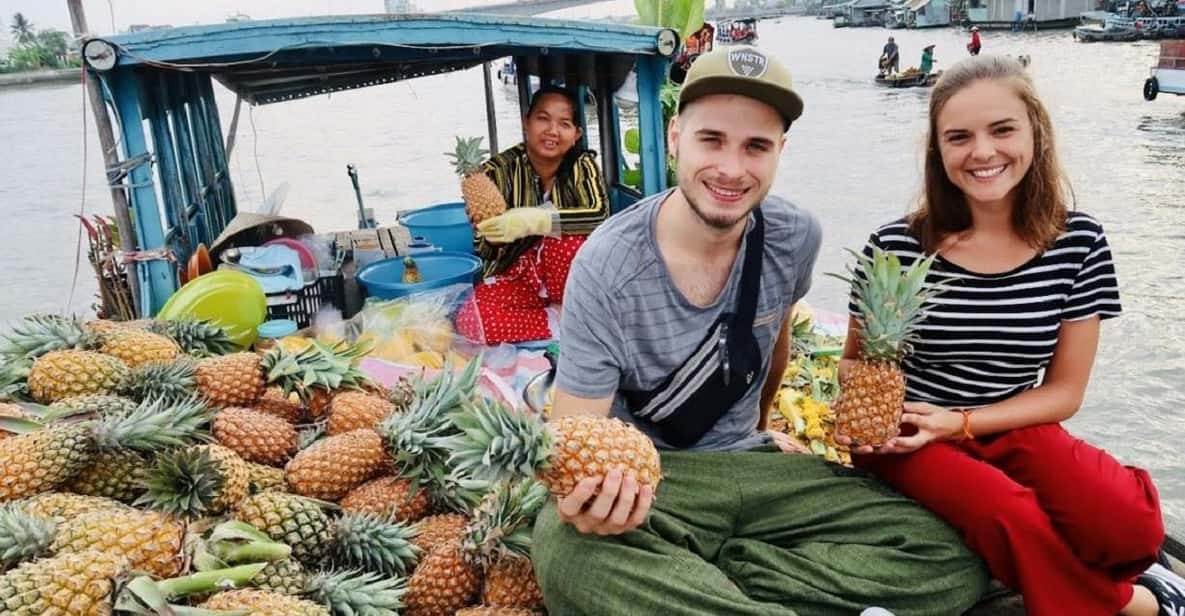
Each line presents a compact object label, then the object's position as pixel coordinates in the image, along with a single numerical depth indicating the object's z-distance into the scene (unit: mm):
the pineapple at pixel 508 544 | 2408
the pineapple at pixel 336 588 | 2129
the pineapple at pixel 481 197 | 5309
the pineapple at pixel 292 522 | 2336
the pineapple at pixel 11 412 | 2590
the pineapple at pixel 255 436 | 2707
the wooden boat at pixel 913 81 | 33562
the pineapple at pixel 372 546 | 2424
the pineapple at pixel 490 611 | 2322
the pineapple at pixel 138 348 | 3113
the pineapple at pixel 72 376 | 2836
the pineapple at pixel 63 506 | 2176
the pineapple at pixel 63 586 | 1767
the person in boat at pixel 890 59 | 35531
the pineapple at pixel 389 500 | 2615
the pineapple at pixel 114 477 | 2422
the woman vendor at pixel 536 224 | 5234
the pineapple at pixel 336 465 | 2621
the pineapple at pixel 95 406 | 2549
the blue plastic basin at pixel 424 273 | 5438
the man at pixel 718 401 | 2279
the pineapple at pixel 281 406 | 3076
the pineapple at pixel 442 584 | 2389
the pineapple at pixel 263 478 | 2551
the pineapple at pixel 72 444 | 2266
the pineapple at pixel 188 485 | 2275
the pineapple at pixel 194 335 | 3564
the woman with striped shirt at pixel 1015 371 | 2439
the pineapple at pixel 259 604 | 1885
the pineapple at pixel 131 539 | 2016
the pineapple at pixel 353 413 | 2945
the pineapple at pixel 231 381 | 2916
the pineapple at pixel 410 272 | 5723
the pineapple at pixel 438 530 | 2557
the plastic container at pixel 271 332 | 4703
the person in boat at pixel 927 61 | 33500
